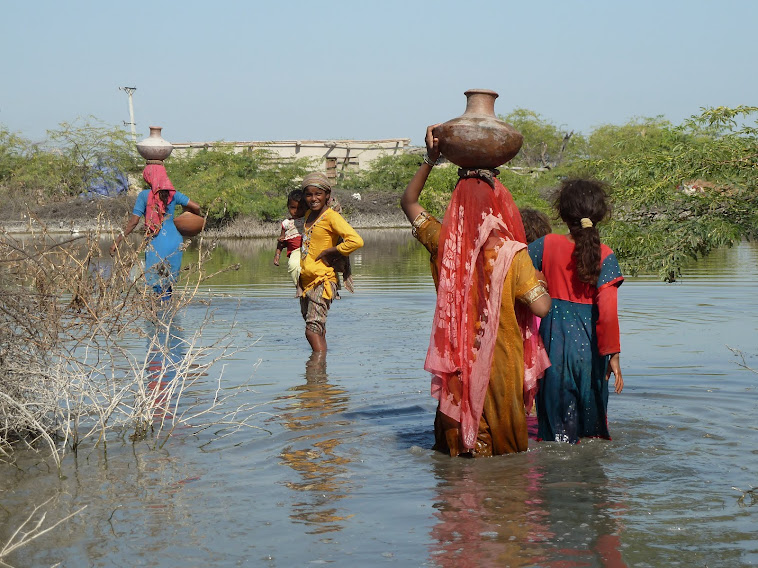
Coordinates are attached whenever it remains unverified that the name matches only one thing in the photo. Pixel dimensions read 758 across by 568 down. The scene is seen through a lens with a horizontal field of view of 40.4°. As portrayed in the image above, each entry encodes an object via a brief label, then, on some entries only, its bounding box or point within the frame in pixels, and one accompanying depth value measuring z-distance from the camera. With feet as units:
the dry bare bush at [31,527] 13.88
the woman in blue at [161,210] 34.01
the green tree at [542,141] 206.90
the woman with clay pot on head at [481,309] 17.26
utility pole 151.34
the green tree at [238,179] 116.98
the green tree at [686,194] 26.55
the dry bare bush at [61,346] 18.60
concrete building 146.30
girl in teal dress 18.38
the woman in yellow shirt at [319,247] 29.25
